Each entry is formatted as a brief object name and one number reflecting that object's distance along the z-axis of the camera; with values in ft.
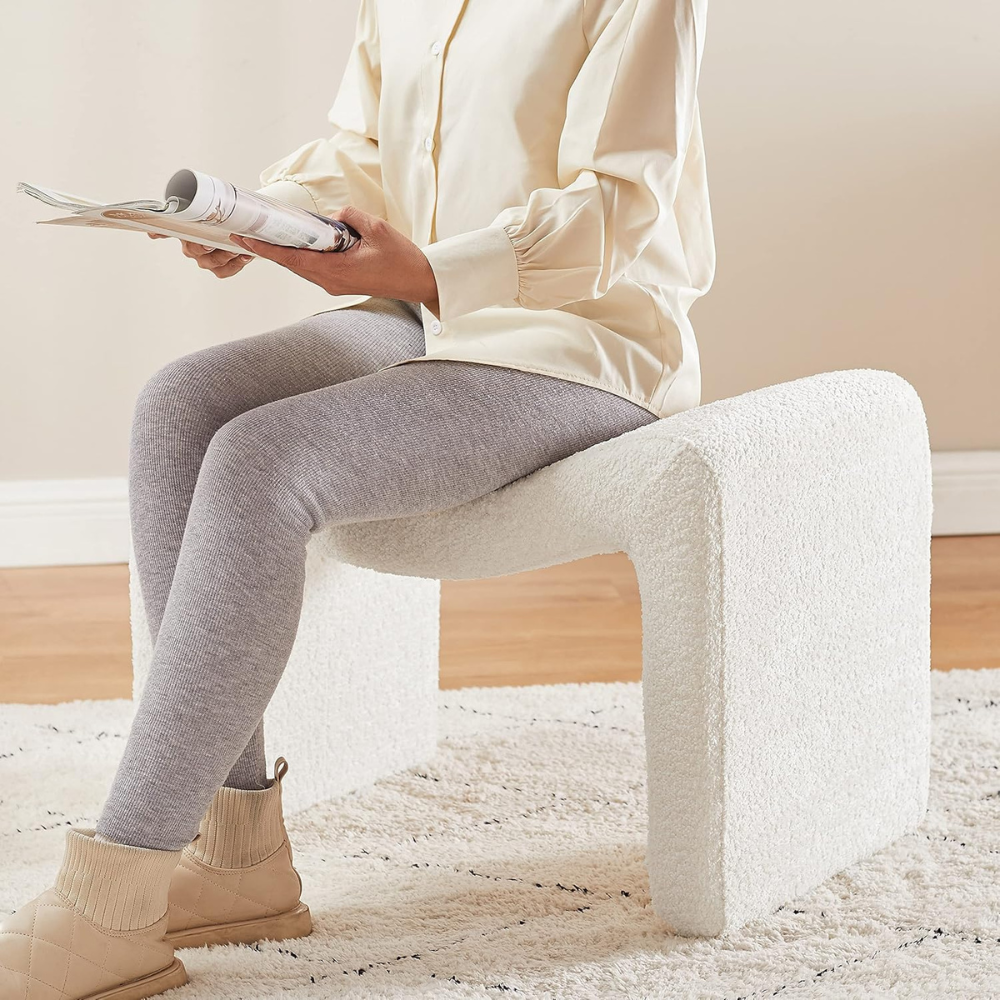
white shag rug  10.99
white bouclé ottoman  11.03
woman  10.69
